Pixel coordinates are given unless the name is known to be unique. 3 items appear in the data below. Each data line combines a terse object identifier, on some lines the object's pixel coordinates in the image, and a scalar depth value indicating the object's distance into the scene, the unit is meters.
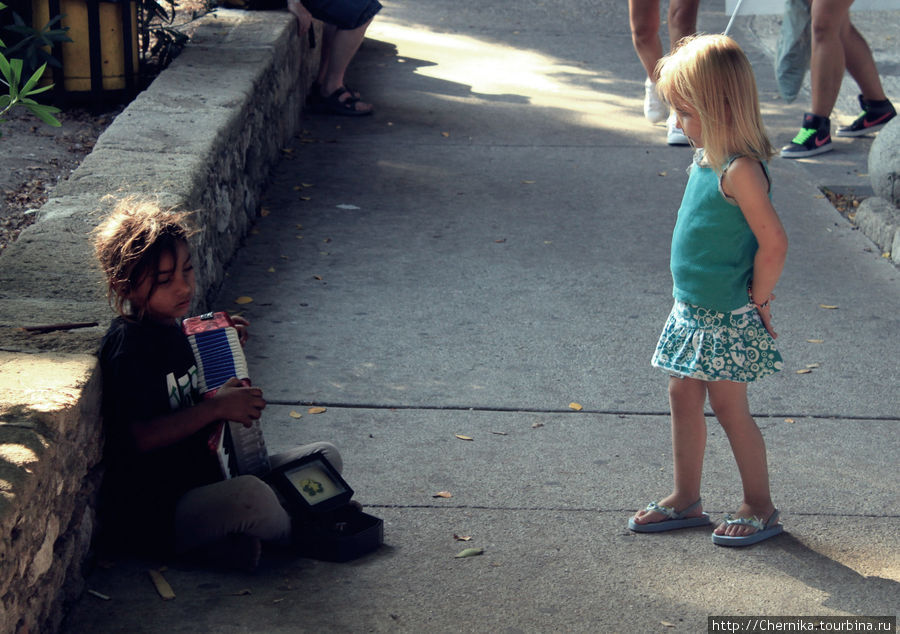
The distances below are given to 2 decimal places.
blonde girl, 5.78
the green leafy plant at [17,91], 5.55
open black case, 5.97
